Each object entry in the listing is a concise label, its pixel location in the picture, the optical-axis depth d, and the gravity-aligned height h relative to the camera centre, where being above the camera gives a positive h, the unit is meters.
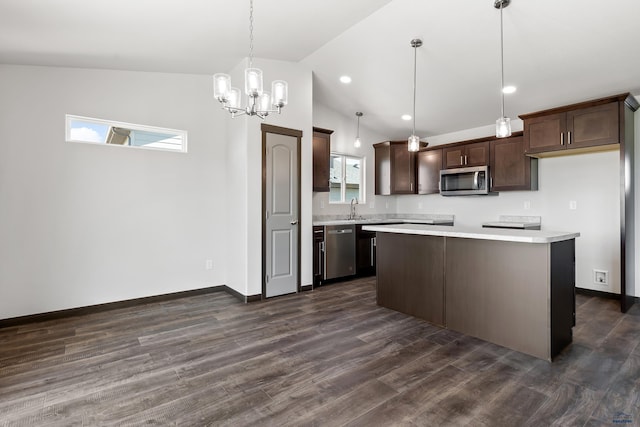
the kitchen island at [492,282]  2.44 -0.62
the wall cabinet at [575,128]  3.59 +1.01
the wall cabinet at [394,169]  5.95 +0.82
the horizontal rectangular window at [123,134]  3.46 +0.93
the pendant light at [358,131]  5.18 +1.52
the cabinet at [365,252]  5.23 -0.67
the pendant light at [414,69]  3.20 +1.79
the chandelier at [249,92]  2.25 +0.91
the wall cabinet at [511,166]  4.55 +0.66
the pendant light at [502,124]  2.63 +0.73
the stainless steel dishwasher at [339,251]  4.85 -0.60
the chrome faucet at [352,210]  5.96 +0.04
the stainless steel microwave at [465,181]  4.96 +0.50
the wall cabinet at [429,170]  5.67 +0.76
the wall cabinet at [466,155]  5.02 +0.94
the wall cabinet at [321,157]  5.04 +0.88
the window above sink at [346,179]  5.77 +0.63
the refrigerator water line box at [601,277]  4.13 -0.87
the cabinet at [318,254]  4.71 -0.62
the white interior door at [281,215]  4.14 -0.03
